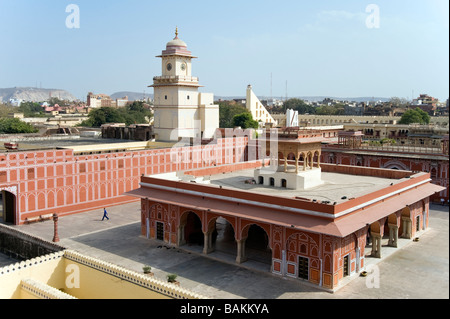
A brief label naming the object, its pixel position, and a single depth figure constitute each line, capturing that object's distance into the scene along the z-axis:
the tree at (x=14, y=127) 63.09
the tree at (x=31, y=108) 126.86
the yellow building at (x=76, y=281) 14.91
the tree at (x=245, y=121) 77.75
